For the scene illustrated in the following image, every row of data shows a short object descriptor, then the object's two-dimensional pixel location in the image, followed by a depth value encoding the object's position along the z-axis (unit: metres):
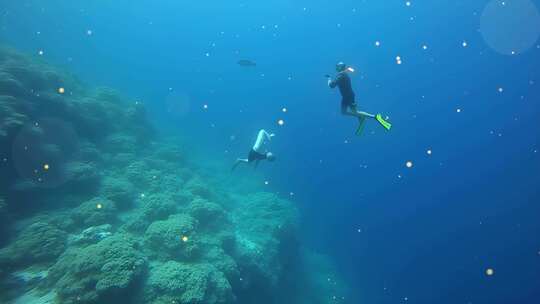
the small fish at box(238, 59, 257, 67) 23.17
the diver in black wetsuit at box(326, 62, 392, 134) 9.91
